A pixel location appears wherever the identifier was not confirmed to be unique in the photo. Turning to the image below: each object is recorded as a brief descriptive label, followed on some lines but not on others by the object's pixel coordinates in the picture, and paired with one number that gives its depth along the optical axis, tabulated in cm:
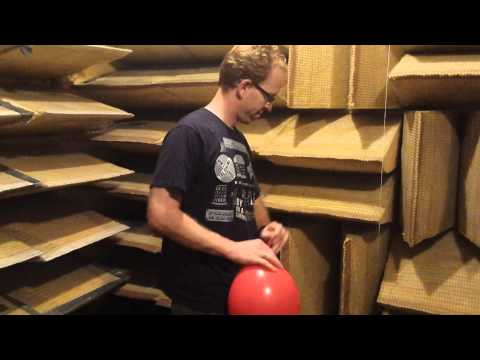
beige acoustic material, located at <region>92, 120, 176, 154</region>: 207
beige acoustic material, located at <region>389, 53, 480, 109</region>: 138
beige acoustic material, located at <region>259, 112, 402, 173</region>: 156
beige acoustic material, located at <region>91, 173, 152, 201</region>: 212
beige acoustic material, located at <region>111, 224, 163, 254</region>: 207
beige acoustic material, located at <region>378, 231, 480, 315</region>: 146
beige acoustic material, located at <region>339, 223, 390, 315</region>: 161
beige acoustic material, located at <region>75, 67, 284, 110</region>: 198
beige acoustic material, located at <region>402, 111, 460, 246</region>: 146
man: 121
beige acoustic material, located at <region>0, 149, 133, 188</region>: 157
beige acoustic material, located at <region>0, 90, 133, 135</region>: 153
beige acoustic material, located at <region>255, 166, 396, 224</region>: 161
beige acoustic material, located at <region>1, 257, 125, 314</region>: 164
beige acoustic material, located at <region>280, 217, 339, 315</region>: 170
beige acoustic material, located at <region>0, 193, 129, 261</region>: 158
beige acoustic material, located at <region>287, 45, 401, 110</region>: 164
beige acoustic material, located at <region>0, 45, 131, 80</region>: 154
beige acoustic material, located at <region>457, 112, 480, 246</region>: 146
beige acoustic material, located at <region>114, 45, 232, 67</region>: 207
